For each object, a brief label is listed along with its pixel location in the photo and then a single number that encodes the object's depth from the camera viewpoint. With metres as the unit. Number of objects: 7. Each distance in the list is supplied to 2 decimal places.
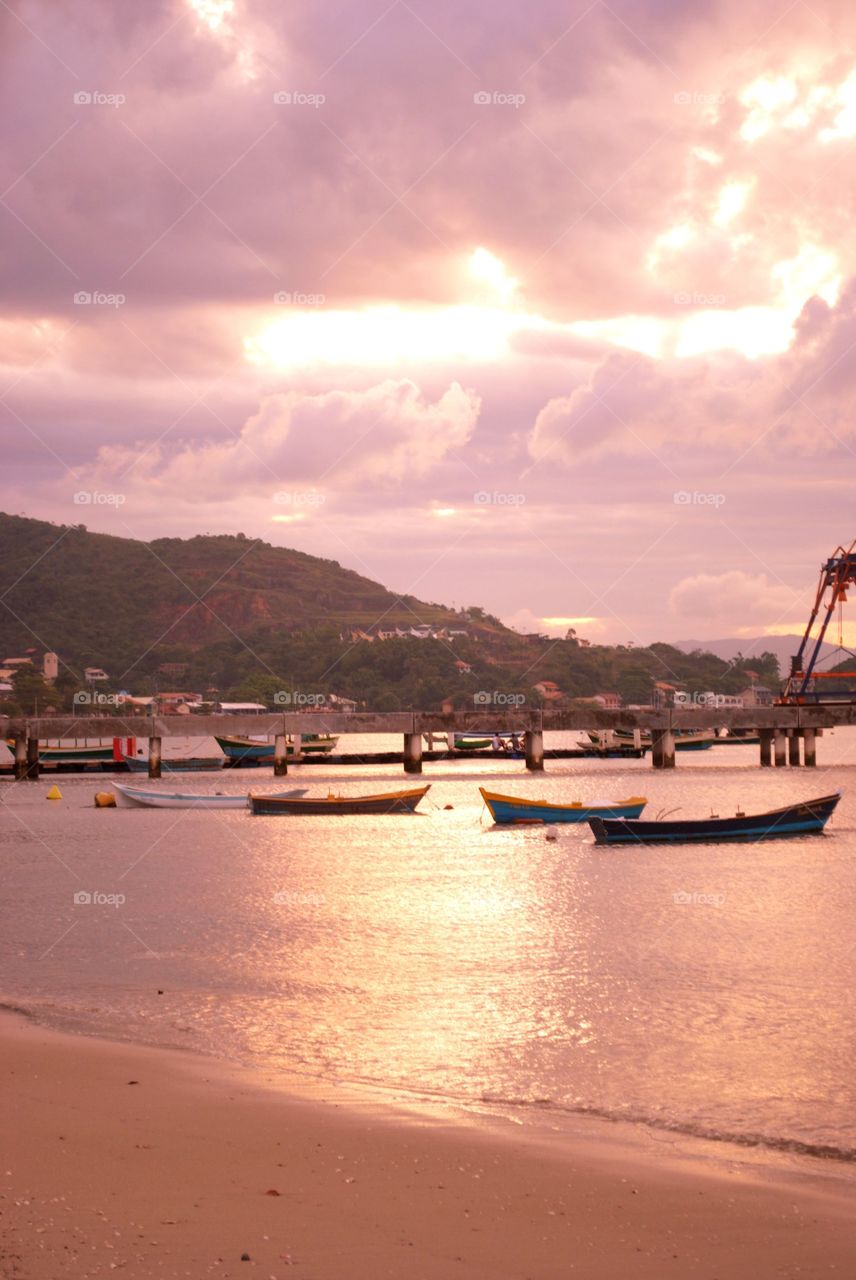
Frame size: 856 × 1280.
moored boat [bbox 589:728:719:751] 116.94
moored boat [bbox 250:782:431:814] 52.34
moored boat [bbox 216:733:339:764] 97.62
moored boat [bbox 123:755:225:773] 85.88
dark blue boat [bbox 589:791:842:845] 40.53
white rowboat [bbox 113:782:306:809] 56.41
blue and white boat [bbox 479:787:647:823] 46.53
